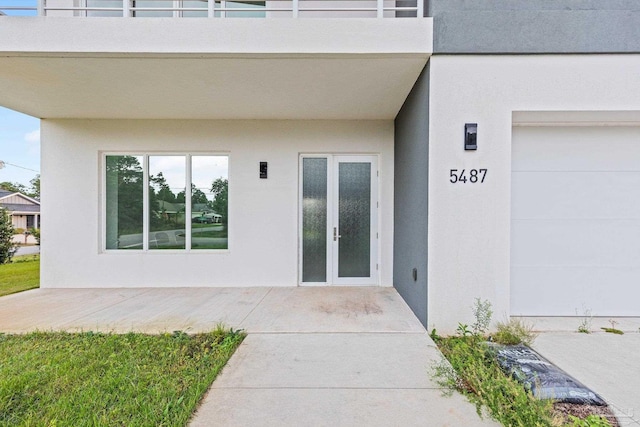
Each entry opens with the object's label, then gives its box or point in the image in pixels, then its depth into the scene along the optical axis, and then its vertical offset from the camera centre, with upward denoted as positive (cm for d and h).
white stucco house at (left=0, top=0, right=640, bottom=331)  344 +172
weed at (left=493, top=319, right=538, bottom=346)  317 -133
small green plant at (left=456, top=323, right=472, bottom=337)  345 -138
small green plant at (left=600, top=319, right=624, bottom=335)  346 -139
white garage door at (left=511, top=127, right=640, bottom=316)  391 -11
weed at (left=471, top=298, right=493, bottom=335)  346 -122
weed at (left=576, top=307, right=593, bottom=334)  349 -137
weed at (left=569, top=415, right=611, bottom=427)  189 -136
